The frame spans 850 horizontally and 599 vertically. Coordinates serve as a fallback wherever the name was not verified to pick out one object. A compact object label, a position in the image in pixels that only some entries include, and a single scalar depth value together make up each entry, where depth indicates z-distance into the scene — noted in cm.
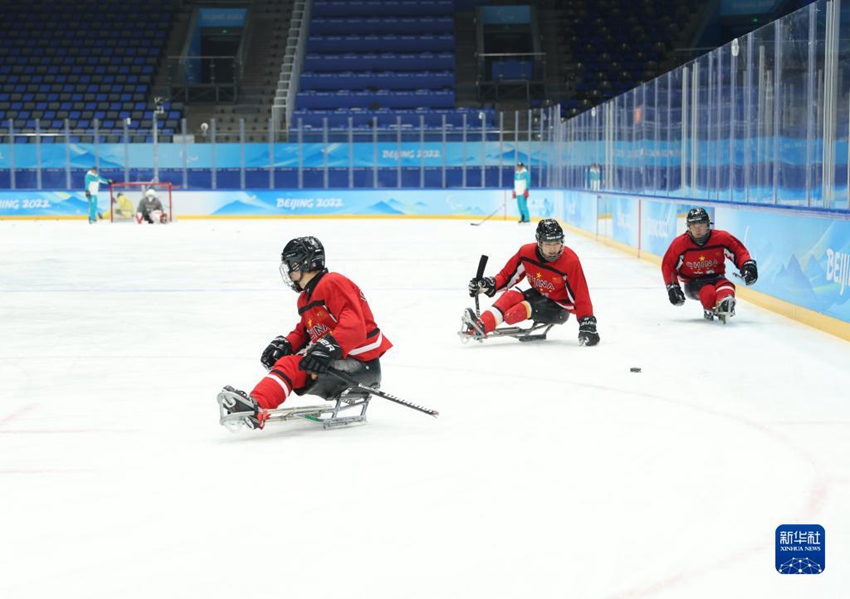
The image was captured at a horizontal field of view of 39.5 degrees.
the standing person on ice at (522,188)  2803
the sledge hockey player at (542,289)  796
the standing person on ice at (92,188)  2841
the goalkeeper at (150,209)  2845
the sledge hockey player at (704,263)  915
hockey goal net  2859
